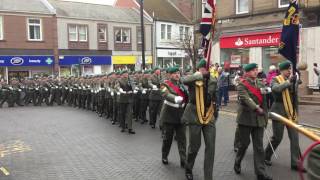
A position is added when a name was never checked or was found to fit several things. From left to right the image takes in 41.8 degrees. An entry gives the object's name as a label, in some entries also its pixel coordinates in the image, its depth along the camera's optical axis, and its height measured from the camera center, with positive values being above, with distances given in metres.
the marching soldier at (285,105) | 7.79 -0.59
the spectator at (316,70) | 18.01 +0.16
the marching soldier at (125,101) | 12.62 -0.77
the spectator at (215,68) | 18.53 +0.29
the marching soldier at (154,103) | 13.67 -0.91
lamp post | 22.36 +3.55
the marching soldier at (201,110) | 6.98 -0.58
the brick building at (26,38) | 35.25 +3.31
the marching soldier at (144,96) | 14.88 -0.73
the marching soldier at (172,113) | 8.39 -0.76
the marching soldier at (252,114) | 7.17 -0.70
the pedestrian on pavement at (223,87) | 19.22 -0.56
